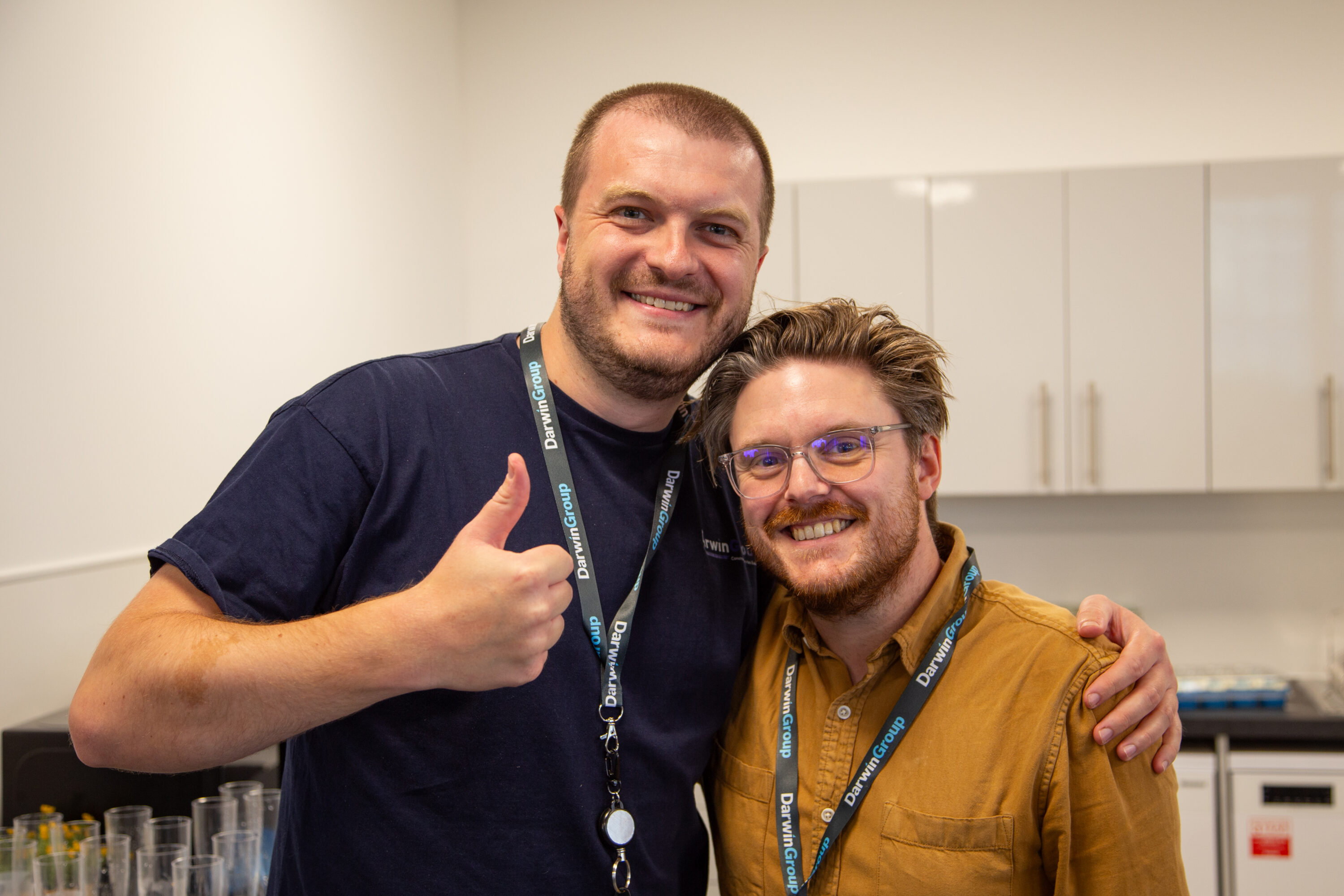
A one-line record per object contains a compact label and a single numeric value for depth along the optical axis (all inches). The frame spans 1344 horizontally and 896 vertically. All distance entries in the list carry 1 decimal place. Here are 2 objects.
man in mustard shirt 52.0
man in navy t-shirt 42.9
